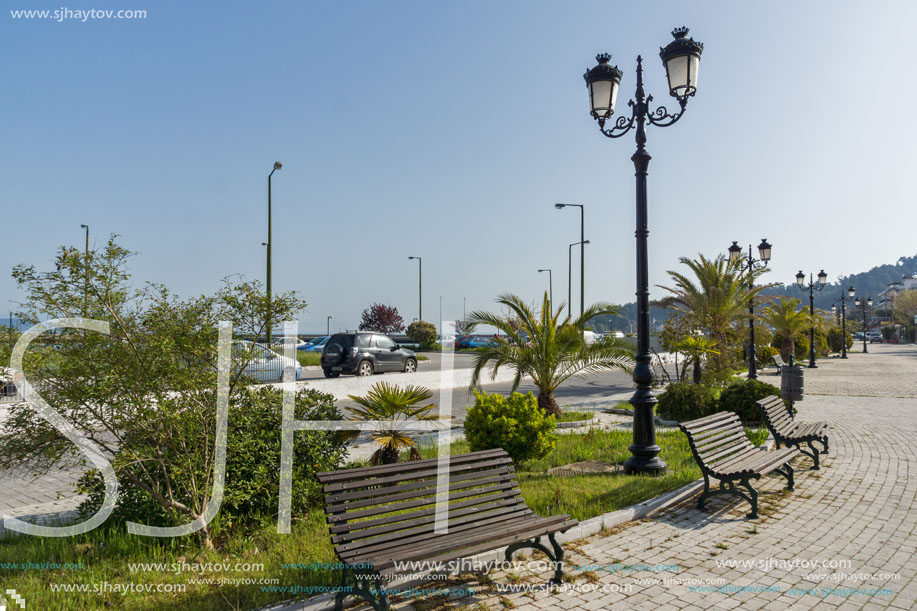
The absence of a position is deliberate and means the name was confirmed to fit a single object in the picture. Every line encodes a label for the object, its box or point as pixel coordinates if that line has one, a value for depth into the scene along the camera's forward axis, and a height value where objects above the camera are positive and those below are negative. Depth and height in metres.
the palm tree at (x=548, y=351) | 11.79 -0.40
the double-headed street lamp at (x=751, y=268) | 19.69 +2.23
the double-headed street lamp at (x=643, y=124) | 7.42 +2.85
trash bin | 10.90 -0.89
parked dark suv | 21.70 -0.93
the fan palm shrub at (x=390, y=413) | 7.04 -1.04
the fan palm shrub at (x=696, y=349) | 14.88 -0.40
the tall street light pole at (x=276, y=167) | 24.41 +6.80
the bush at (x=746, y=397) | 11.10 -1.23
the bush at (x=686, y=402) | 12.13 -1.47
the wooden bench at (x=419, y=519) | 3.63 -1.35
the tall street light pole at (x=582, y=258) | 37.48 +4.89
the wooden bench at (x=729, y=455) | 5.93 -1.39
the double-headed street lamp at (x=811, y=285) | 31.25 +2.71
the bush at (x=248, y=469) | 4.99 -1.28
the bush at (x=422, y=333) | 48.25 -0.18
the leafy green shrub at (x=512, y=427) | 7.31 -1.21
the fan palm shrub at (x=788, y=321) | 32.75 +0.73
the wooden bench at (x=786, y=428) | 7.82 -1.35
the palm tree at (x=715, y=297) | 18.36 +1.18
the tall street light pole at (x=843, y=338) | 39.79 -0.29
